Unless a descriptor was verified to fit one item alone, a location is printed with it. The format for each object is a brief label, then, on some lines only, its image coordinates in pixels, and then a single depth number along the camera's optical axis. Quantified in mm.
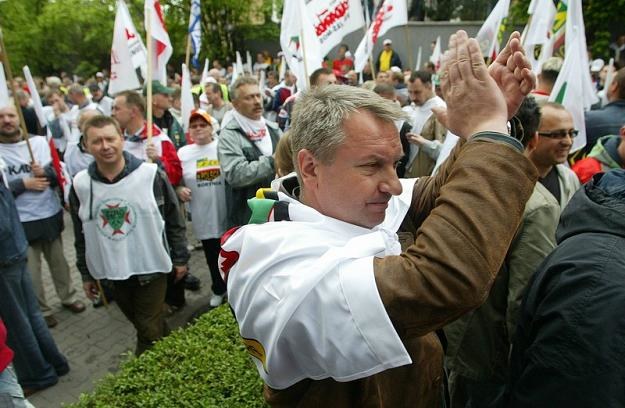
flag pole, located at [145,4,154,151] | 4281
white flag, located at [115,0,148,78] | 5298
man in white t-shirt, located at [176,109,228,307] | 4762
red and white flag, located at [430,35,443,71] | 11944
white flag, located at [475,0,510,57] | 5211
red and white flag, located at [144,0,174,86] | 4773
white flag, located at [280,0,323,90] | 5254
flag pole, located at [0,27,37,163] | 3946
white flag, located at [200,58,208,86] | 9197
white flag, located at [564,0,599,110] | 4273
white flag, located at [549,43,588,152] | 3873
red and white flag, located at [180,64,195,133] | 6146
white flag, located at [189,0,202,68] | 7105
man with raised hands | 996
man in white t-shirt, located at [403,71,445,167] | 5586
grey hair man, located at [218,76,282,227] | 4059
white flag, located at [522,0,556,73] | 4918
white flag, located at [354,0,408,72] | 6371
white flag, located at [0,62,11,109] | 3996
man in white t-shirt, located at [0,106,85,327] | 4410
